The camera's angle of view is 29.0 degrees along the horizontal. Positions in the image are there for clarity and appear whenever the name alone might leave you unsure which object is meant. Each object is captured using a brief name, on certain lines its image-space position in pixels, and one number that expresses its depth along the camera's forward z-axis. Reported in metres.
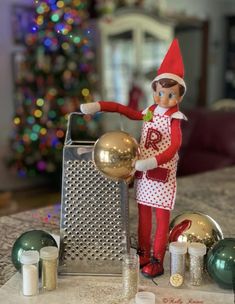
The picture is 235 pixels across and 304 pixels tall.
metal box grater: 1.11
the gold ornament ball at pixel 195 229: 1.14
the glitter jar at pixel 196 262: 1.06
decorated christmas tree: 3.99
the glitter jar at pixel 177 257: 1.06
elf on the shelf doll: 1.08
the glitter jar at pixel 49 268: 1.03
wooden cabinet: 4.32
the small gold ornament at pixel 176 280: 1.06
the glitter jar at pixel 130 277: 1.01
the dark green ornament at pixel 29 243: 1.08
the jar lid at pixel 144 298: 0.94
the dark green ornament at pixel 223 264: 1.02
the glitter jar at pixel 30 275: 1.01
